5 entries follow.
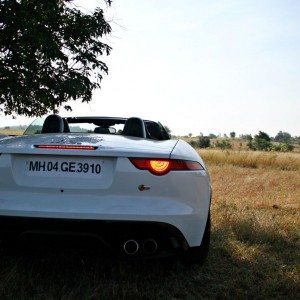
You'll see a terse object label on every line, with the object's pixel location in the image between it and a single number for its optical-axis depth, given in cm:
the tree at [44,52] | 1012
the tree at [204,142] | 9782
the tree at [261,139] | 9194
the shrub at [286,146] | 7738
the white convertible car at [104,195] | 269
